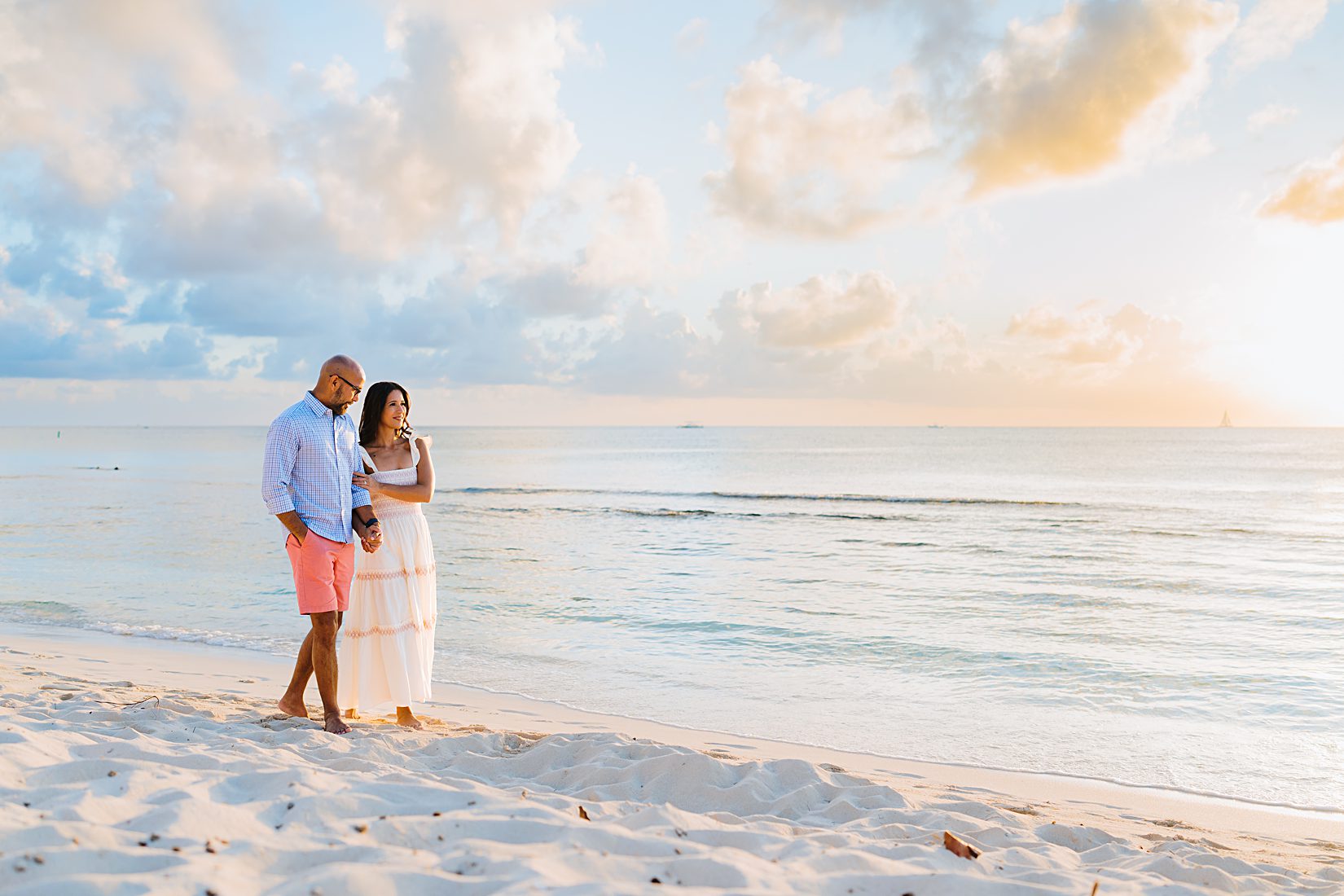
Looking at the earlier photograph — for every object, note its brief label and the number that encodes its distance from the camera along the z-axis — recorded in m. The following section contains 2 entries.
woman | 5.54
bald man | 5.05
